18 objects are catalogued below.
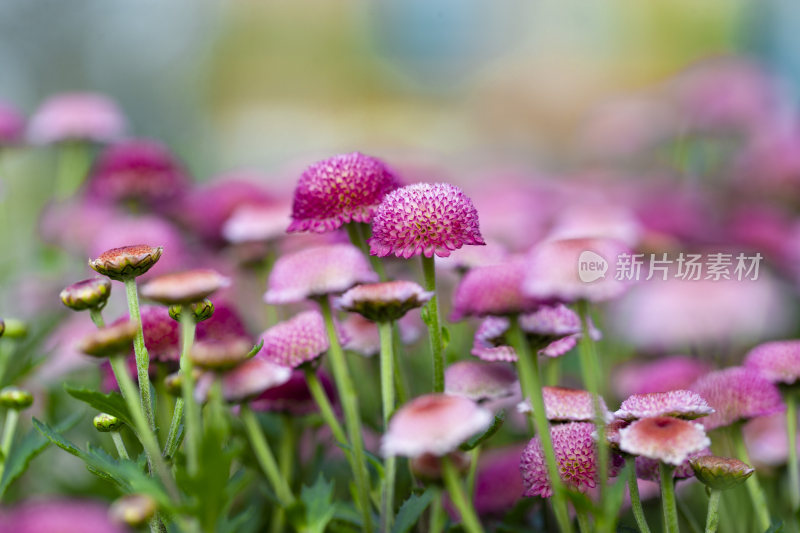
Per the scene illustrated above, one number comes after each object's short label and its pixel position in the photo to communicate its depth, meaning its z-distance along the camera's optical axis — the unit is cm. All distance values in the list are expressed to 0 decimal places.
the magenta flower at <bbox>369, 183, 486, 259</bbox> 53
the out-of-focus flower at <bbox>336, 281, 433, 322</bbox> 52
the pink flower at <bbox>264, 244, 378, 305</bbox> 53
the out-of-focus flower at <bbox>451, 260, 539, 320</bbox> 51
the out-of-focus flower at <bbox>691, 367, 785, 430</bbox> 54
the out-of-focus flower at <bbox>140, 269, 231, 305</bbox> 50
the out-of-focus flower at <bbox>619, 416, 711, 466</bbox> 50
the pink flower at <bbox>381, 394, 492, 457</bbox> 49
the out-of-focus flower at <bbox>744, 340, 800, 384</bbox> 55
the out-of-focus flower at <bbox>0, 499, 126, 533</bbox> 47
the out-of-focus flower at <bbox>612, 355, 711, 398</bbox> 59
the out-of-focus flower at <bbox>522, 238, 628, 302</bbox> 50
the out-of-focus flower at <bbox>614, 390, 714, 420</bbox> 52
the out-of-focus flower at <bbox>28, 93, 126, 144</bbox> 85
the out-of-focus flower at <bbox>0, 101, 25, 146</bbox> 79
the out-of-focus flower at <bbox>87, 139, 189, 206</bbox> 74
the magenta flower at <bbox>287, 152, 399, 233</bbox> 55
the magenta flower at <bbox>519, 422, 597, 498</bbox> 52
